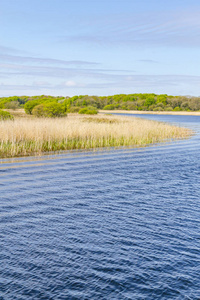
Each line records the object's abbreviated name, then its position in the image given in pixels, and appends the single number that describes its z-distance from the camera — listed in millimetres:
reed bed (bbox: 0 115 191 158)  20047
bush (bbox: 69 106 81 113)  67812
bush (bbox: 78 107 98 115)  56812
